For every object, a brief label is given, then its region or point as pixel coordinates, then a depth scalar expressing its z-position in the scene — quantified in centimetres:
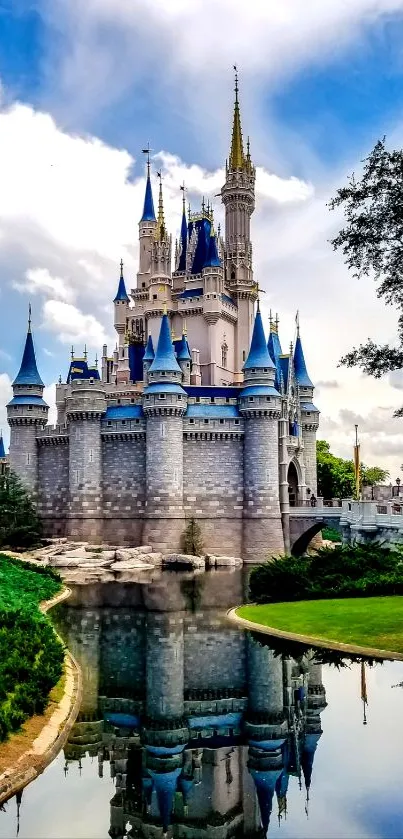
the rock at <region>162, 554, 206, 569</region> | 3997
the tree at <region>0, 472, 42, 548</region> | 4303
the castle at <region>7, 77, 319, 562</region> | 4325
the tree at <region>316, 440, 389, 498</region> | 7138
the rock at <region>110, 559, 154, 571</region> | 3719
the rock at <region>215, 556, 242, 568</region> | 4131
